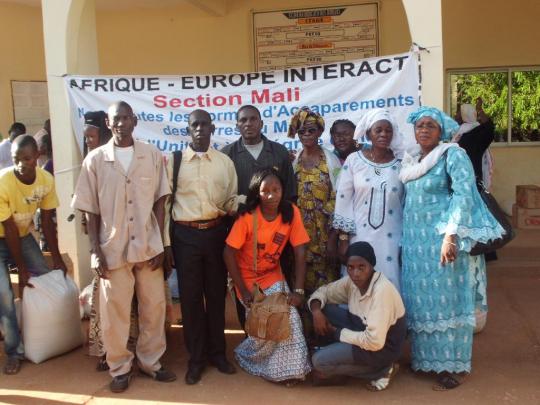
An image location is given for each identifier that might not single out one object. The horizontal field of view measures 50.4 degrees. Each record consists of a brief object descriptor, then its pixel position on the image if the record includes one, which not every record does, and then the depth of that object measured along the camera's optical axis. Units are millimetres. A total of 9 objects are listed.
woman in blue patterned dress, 3314
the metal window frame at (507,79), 7570
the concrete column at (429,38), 4211
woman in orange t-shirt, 3529
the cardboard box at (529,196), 6965
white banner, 4602
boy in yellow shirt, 3842
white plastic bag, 4016
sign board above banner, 7320
